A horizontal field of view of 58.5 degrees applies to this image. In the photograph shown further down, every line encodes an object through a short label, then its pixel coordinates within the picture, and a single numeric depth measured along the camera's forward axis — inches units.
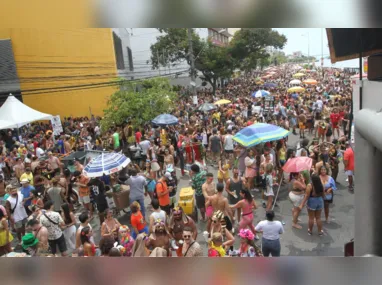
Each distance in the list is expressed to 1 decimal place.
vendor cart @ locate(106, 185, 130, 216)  304.8
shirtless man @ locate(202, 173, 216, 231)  267.1
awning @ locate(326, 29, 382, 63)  98.3
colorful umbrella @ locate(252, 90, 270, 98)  846.6
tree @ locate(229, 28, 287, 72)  1413.1
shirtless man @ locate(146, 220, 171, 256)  202.4
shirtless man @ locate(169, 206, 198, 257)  219.1
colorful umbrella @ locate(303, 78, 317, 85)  1058.7
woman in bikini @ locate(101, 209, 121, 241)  219.4
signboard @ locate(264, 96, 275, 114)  747.4
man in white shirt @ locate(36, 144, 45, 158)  468.8
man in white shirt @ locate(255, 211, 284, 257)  208.1
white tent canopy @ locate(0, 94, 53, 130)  568.4
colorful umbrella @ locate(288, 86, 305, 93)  866.8
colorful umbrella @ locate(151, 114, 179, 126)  535.5
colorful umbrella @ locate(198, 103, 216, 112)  704.4
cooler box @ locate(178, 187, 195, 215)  283.6
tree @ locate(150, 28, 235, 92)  1285.7
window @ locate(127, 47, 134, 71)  1389.0
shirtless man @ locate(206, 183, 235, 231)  242.5
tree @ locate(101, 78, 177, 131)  641.6
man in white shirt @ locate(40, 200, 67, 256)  227.9
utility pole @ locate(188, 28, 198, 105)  856.3
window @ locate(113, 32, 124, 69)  1061.1
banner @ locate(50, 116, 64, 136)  590.9
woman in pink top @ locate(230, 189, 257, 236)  236.8
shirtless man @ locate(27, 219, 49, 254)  218.1
